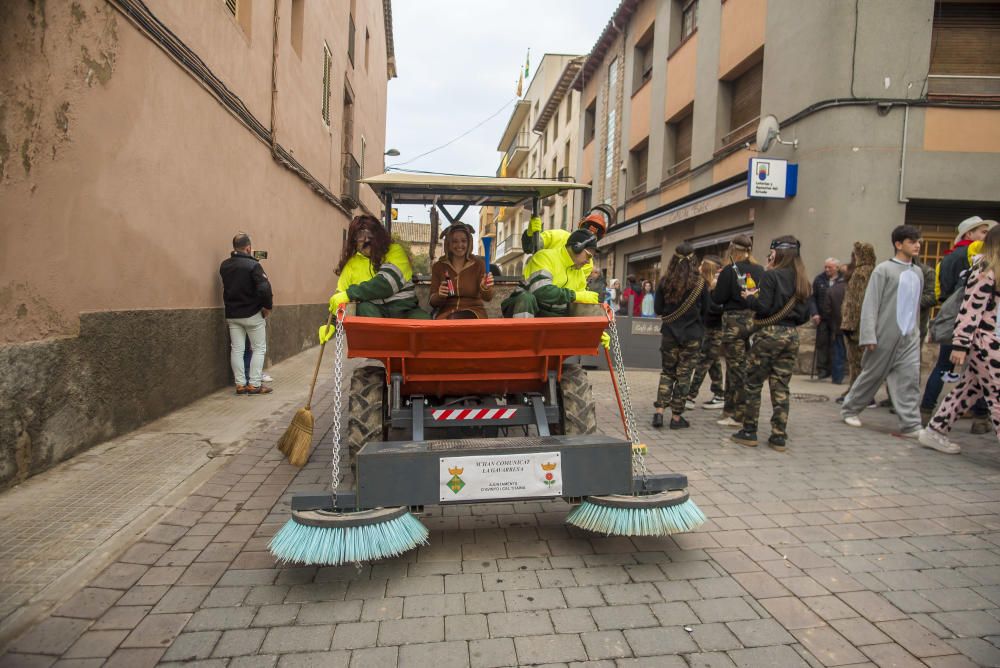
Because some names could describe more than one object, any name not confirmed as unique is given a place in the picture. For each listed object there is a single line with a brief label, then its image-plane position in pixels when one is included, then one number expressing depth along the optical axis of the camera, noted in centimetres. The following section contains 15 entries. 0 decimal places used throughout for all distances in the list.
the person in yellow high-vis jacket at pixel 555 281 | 414
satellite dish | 1017
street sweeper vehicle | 263
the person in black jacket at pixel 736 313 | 571
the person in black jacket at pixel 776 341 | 520
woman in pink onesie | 473
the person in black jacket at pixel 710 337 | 655
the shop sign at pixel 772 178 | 1012
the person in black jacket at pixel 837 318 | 880
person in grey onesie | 556
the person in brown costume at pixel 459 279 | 456
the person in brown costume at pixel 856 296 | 729
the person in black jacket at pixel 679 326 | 582
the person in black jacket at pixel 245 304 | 675
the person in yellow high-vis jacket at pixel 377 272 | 409
